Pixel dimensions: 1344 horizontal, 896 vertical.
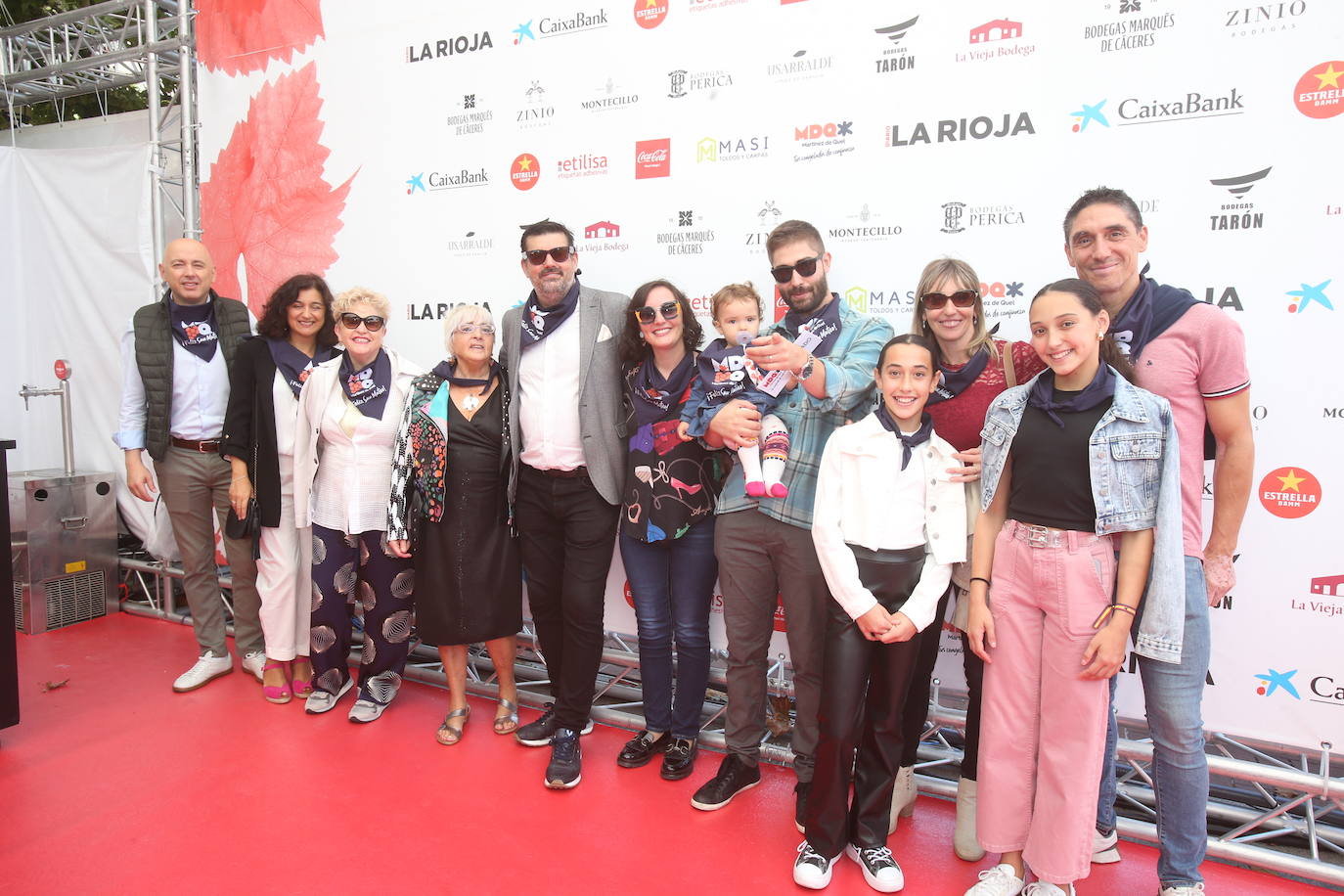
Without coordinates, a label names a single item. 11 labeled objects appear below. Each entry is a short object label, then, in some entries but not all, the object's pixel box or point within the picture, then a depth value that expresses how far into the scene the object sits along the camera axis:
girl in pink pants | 1.98
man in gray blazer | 2.91
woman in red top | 2.31
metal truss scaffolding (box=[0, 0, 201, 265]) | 4.63
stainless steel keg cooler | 4.57
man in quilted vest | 3.65
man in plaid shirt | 2.47
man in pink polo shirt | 2.07
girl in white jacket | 2.21
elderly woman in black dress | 3.00
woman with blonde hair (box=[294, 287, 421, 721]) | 3.21
